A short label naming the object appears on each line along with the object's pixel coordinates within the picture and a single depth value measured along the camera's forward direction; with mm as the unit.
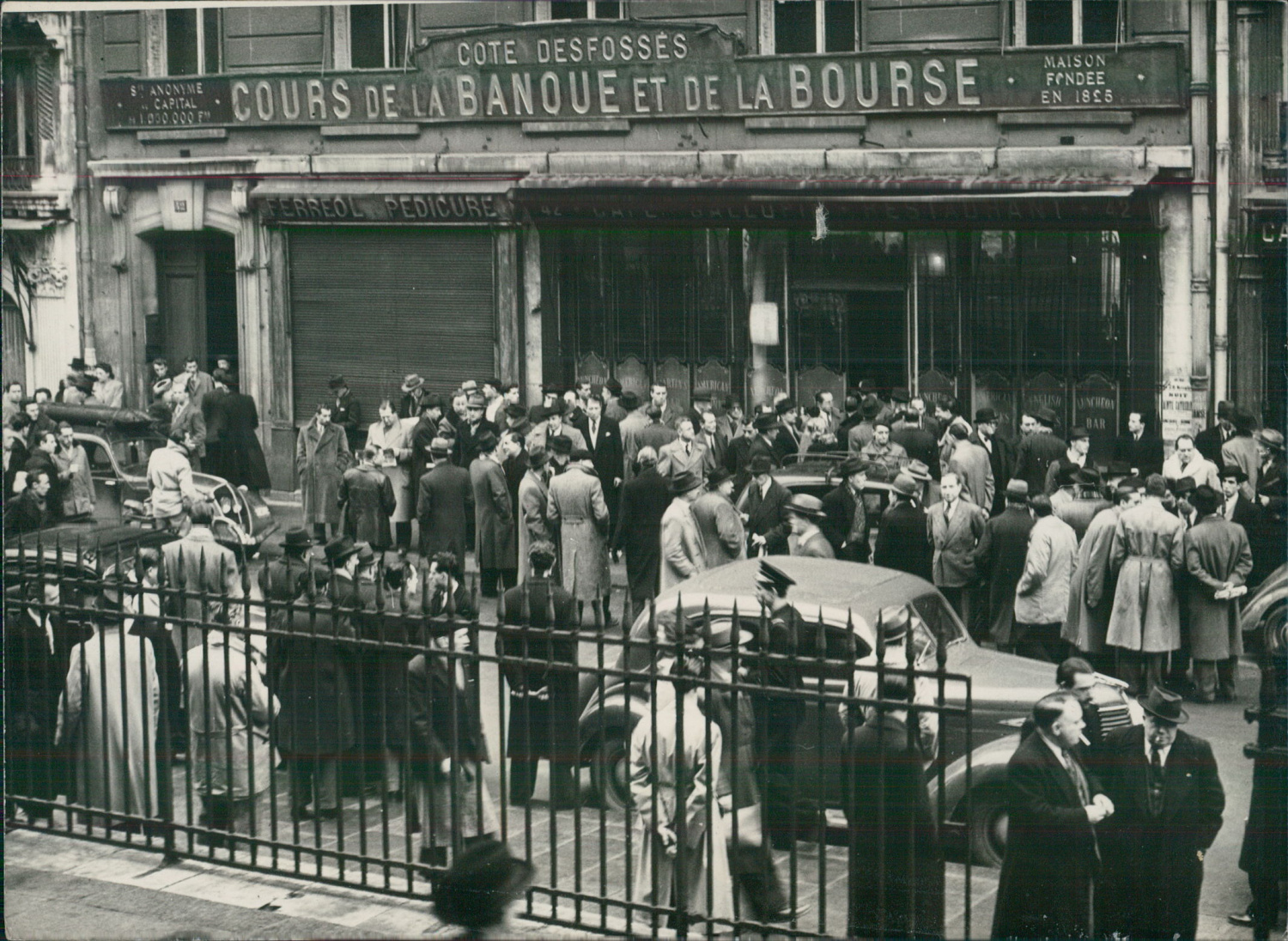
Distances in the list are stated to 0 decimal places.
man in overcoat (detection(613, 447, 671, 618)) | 12867
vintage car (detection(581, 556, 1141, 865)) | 8047
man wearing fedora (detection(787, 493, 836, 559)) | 11289
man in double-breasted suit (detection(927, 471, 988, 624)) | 11508
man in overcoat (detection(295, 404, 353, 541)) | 15211
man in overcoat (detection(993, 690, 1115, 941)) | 6223
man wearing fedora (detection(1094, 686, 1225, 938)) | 6926
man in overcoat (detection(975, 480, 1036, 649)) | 11242
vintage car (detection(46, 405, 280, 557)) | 14727
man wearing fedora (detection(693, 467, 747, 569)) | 11758
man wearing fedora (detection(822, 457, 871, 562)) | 12008
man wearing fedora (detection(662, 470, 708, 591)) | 11641
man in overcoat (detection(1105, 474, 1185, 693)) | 10945
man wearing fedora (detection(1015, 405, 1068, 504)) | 12578
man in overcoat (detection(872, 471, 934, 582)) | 11547
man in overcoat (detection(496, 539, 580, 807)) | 6160
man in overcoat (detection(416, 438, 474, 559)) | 13492
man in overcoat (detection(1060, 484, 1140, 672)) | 11086
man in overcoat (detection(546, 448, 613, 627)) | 12875
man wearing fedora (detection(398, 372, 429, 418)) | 15469
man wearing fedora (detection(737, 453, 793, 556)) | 12016
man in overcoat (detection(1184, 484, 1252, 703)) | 10945
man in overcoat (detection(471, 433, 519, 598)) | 13664
